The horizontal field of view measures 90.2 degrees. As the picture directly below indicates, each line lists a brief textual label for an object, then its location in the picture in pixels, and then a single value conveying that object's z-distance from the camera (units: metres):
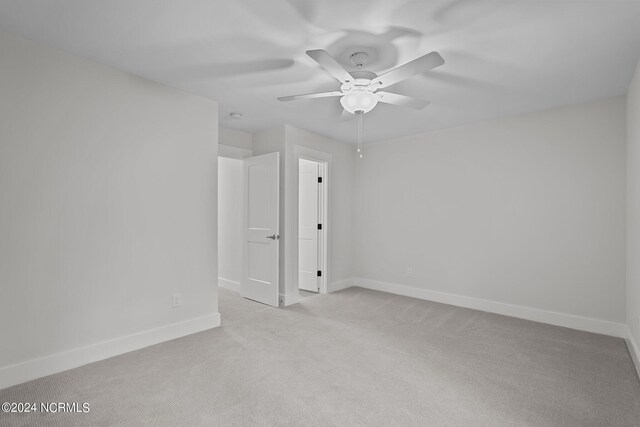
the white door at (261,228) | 4.05
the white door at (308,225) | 4.96
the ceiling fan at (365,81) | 1.96
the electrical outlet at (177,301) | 3.03
